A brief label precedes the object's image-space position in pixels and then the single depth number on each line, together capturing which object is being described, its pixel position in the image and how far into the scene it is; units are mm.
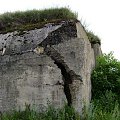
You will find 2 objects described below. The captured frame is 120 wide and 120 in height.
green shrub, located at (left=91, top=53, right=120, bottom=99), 5202
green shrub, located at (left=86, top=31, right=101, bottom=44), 5740
